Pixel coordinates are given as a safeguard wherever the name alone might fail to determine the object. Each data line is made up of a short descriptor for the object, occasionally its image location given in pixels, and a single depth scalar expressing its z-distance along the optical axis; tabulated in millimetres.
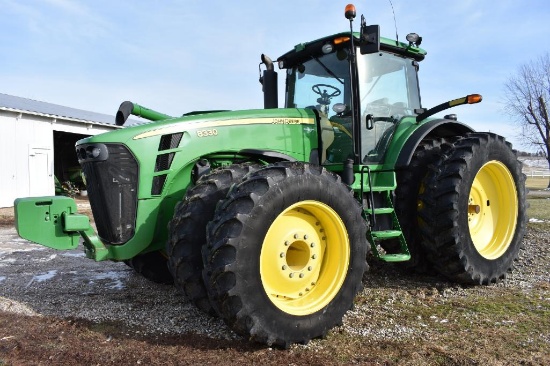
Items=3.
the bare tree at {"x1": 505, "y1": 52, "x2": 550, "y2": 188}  30297
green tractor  3283
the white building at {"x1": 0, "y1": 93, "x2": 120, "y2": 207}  16609
